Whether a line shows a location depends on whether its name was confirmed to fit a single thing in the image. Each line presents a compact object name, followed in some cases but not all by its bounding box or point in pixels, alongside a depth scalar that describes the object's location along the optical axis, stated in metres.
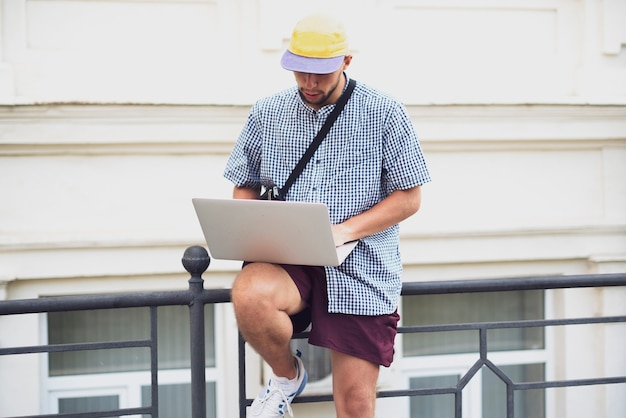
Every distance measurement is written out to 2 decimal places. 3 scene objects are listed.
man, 5.45
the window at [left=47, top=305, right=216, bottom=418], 10.44
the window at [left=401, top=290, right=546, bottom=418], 11.24
